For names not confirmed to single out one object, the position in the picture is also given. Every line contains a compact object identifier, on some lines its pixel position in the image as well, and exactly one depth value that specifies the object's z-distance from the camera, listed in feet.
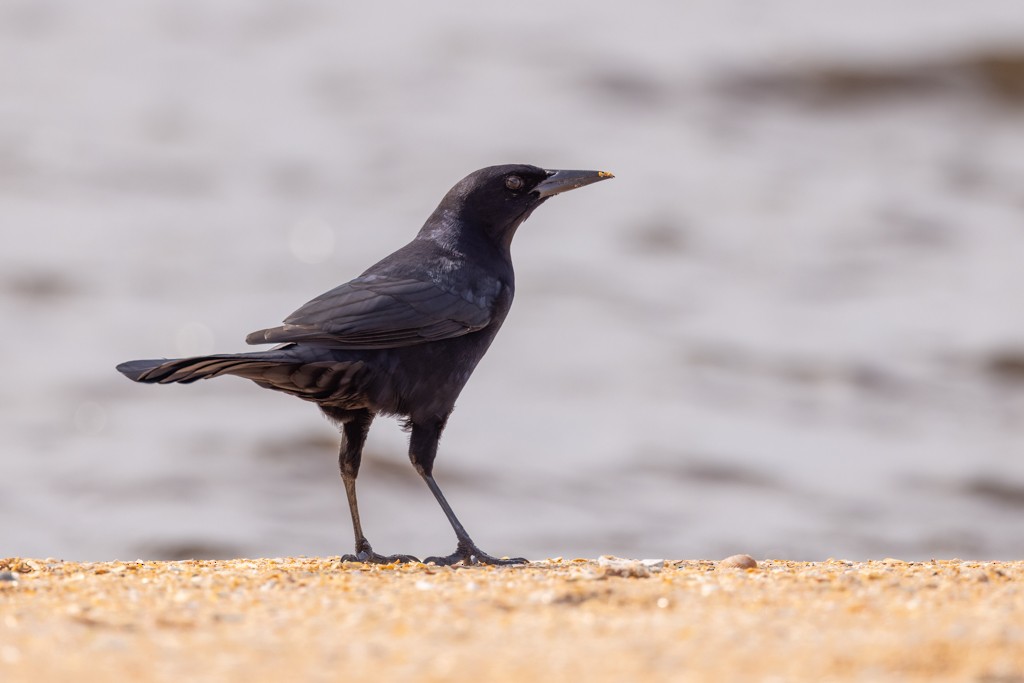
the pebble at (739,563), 33.09
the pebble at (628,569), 29.63
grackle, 35.22
